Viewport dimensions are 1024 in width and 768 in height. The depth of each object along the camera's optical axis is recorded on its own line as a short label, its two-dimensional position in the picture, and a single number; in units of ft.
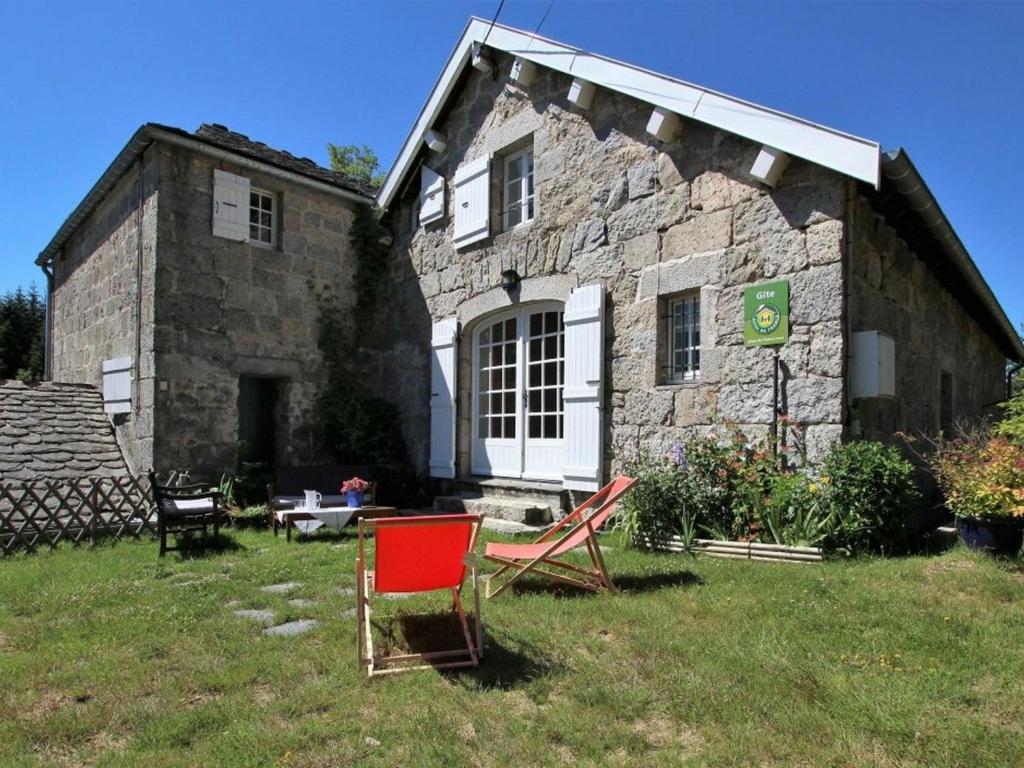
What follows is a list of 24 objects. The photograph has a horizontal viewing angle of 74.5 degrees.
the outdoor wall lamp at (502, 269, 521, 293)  26.99
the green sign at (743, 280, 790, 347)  19.15
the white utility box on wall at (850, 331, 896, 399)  18.12
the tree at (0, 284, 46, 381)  59.67
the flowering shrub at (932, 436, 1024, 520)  15.90
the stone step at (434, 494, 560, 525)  24.13
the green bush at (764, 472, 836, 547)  17.26
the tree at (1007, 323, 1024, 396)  45.32
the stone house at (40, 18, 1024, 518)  19.02
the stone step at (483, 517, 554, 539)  22.67
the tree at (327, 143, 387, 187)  83.15
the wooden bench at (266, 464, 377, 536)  25.59
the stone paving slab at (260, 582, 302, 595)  15.61
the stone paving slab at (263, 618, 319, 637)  12.52
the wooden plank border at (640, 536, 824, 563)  16.78
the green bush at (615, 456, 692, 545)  19.16
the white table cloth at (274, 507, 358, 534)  22.70
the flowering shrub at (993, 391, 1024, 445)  19.25
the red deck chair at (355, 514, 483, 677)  10.85
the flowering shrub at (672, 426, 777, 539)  18.61
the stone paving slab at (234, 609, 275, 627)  13.28
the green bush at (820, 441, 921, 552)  16.88
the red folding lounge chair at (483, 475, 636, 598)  14.34
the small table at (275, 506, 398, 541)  22.56
